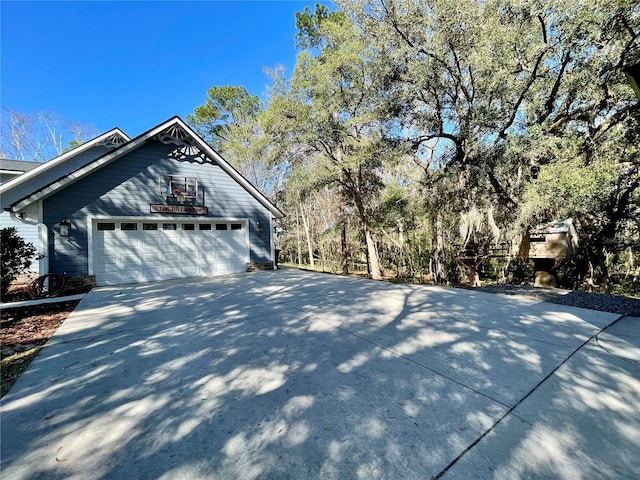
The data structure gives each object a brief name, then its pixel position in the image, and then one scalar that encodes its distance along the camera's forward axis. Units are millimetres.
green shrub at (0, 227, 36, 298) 6238
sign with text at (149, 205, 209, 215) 8648
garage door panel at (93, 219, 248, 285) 8064
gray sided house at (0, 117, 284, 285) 7445
